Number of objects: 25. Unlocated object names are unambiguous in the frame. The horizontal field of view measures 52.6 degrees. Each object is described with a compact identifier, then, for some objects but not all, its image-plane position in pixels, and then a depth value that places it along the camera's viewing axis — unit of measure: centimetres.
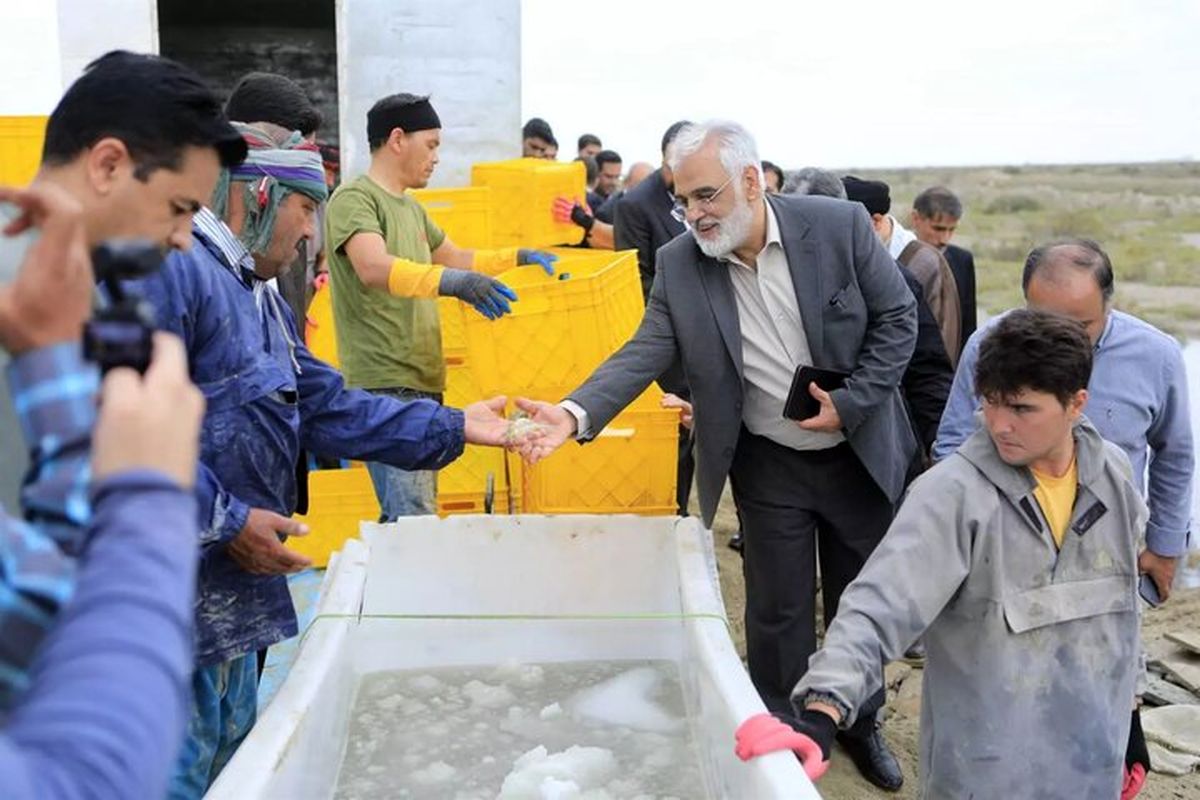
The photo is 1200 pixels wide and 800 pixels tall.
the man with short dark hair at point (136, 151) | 149
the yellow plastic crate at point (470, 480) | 419
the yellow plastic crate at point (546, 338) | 388
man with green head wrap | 218
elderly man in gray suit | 333
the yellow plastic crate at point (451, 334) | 476
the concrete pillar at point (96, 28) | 742
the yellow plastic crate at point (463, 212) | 630
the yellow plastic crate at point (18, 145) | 543
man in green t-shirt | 395
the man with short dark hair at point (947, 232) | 566
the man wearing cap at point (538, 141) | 994
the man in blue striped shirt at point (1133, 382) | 302
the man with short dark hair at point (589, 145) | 1241
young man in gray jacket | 227
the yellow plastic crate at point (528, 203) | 656
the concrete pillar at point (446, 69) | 815
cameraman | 94
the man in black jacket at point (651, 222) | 554
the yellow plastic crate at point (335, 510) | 470
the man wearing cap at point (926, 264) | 516
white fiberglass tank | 240
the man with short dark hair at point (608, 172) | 1112
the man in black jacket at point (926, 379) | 414
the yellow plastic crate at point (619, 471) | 391
